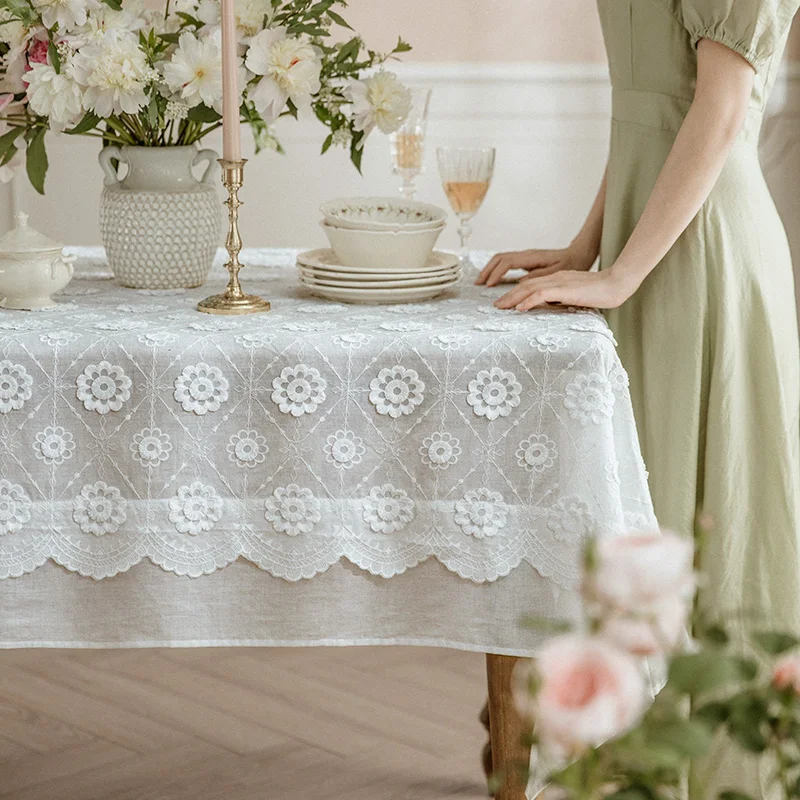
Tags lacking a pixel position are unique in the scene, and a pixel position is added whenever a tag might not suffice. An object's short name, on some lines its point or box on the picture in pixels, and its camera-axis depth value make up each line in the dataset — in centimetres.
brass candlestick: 329
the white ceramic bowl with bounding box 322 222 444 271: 337
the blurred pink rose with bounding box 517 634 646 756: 147
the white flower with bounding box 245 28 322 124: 332
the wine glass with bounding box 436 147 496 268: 364
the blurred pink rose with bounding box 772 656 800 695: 168
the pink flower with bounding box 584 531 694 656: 156
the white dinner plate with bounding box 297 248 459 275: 336
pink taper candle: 321
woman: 341
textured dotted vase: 342
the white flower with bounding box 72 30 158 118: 327
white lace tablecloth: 315
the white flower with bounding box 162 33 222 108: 331
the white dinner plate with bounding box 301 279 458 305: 336
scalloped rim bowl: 347
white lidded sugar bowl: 331
